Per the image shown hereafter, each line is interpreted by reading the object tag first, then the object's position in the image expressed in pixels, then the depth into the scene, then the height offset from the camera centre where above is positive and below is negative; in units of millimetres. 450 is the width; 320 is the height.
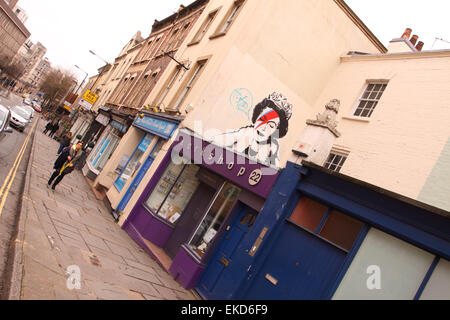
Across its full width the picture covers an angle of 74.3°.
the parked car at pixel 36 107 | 68194 -5390
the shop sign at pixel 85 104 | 25720 +422
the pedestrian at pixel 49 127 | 30334 -3386
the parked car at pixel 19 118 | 22269 -3126
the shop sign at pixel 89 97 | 25998 +1117
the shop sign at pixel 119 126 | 17238 +188
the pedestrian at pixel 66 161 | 11000 -2047
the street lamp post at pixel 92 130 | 25348 -1223
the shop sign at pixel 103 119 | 21784 +26
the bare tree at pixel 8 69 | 73044 -947
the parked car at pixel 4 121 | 10898 -1920
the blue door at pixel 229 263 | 7027 -1464
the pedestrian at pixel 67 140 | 16688 -2025
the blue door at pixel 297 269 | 5770 -543
